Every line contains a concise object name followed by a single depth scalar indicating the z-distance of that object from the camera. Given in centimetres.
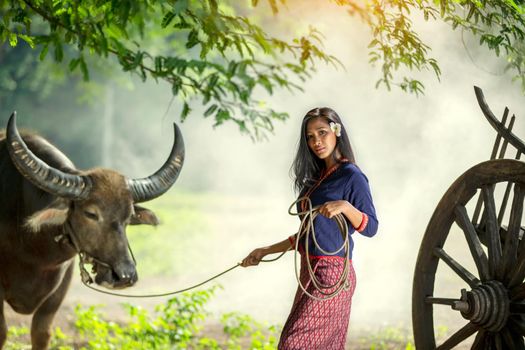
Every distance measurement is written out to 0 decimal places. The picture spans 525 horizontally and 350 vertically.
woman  723
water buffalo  906
